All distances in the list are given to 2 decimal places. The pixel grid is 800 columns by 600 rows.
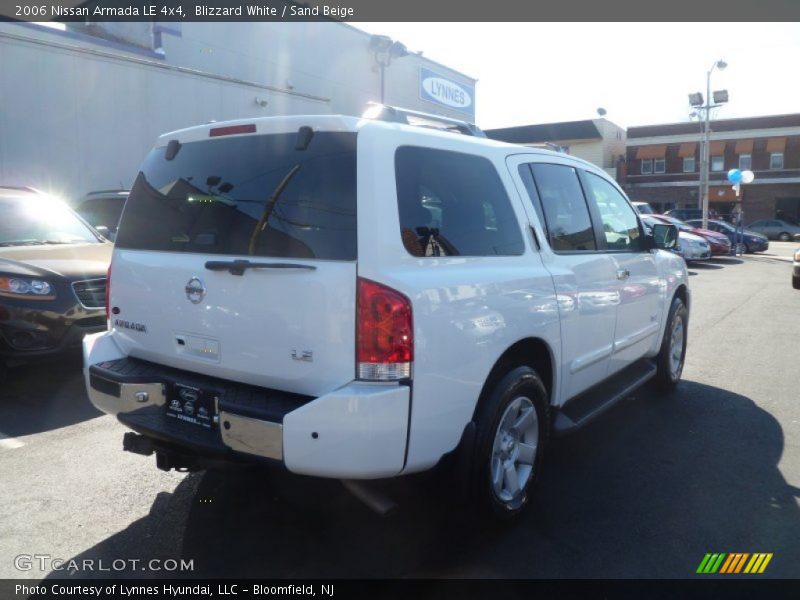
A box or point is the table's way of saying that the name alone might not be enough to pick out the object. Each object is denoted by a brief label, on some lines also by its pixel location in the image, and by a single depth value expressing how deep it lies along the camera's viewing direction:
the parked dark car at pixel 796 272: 13.17
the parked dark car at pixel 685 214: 34.90
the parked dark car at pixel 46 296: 5.29
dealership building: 11.46
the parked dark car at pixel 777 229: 41.84
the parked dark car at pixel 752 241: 27.48
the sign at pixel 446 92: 25.45
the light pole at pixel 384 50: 22.80
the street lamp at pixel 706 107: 29.17
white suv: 2.72
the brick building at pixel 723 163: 45.44
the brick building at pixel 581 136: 46.94
